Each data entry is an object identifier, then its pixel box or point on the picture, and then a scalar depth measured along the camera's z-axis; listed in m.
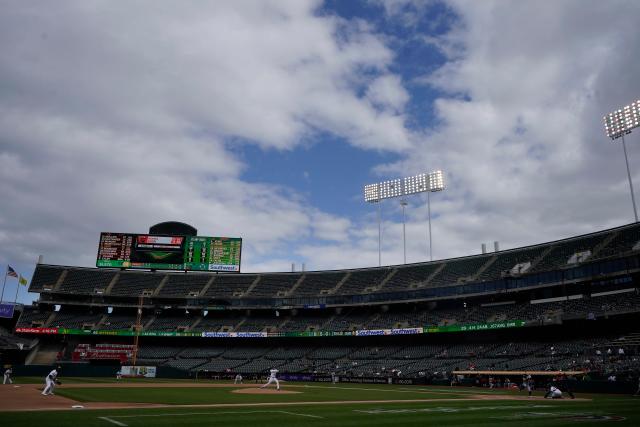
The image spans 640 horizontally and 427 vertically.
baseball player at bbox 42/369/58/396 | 31.72
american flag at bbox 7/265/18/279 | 73.22
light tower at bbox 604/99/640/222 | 55.91
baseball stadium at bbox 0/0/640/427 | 24.89
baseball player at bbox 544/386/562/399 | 34.78
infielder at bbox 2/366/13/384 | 45.38
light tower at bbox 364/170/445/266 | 79.31
